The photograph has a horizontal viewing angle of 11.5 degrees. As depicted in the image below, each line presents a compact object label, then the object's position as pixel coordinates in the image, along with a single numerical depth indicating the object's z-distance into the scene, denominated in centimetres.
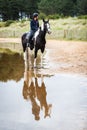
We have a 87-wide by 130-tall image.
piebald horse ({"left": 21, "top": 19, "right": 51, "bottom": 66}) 1869
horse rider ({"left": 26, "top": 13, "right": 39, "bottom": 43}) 1895
